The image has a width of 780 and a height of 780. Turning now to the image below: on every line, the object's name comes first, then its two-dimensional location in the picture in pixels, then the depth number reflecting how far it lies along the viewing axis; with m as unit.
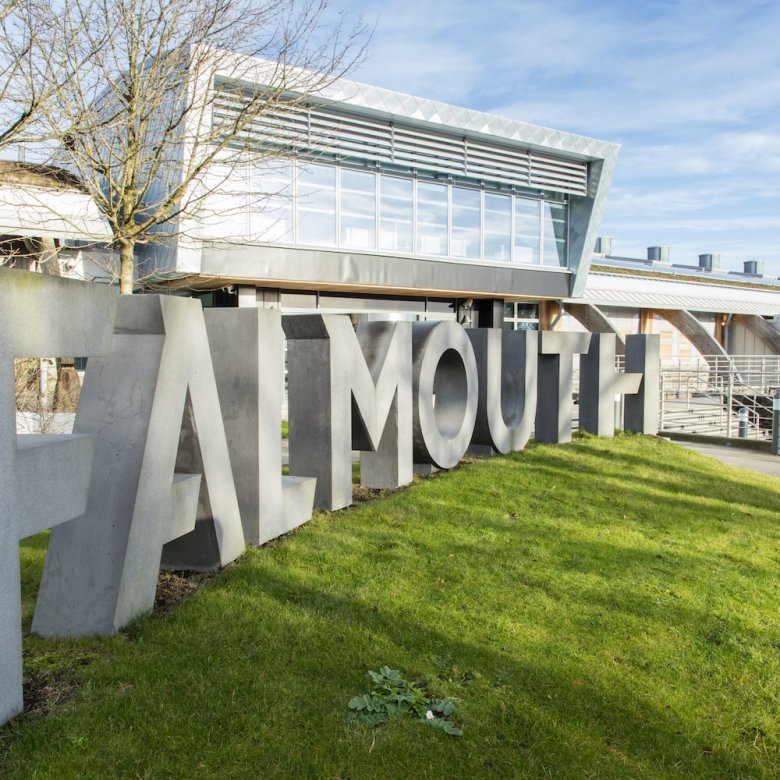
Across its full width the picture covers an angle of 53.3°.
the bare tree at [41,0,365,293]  8.10
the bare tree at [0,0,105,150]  6.24
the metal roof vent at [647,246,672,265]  47.34
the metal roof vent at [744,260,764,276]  53.56
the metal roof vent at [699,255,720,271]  51.06
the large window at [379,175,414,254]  21.14
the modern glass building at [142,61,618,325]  18.47
